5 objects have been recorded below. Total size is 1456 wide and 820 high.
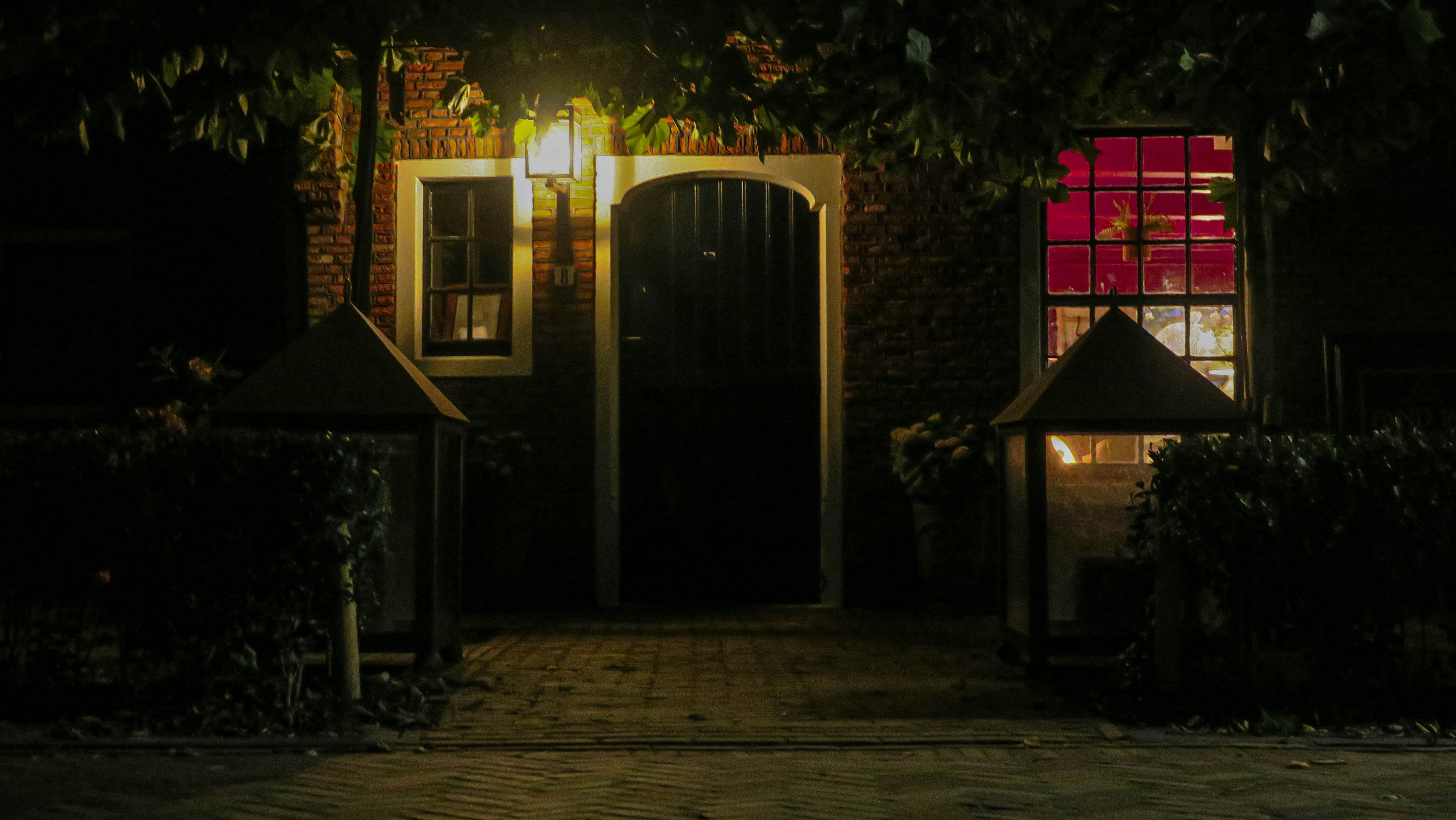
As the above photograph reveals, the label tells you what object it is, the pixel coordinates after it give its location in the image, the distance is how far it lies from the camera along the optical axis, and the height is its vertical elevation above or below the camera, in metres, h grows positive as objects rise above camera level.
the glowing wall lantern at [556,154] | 10.66 +2.35
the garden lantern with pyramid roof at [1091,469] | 7.05 -0.06
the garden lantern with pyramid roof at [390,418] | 6.96 +0.19
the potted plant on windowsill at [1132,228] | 11.13 +1.84
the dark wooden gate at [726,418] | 11.13 +0.31
